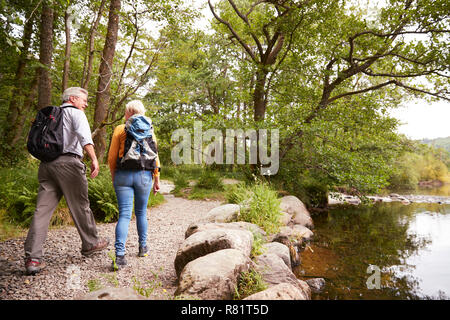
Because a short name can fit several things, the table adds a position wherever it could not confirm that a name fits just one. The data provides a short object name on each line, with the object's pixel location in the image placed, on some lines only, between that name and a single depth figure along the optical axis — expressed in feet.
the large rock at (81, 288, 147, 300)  5.90
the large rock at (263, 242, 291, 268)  12.82
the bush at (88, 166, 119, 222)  16.91
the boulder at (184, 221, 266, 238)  12.99
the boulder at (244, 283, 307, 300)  6.95
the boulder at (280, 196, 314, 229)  23.27
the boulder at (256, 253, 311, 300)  10.09
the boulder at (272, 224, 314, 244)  18.01
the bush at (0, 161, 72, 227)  14.61
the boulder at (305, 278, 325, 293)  12.60
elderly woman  9.36
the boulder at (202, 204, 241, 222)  16.78
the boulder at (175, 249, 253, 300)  7.25
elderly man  8.86
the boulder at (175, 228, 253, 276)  9.61
